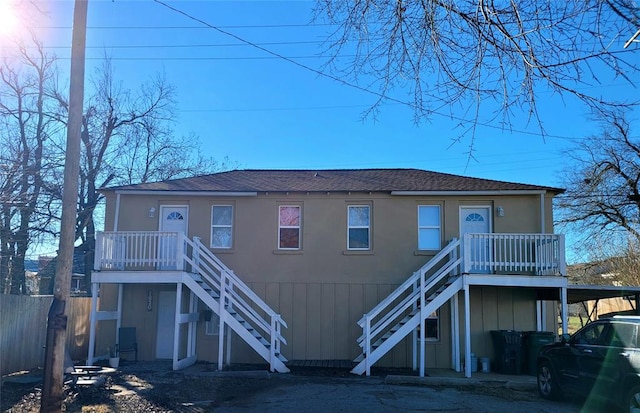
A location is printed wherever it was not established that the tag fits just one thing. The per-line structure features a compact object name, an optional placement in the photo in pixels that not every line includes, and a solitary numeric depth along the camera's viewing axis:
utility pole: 6.70
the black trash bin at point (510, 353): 13.70
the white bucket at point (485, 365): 14.02
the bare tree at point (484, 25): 4.88
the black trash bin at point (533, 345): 13.45
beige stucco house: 14.53
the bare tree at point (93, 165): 26.12
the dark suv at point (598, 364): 7.96
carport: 13.88
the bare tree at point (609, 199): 23.20
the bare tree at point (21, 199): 16.73
